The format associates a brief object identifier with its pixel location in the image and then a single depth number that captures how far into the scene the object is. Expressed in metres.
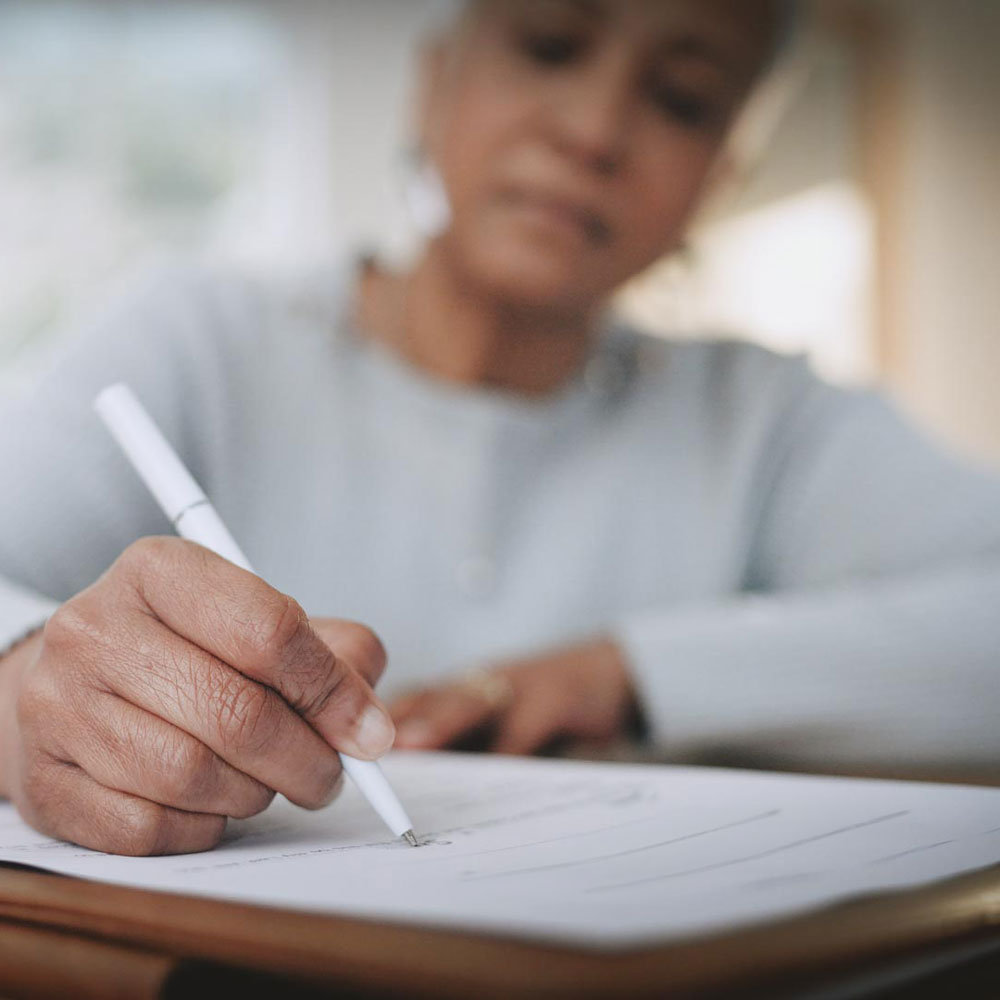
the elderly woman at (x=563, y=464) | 0.47
